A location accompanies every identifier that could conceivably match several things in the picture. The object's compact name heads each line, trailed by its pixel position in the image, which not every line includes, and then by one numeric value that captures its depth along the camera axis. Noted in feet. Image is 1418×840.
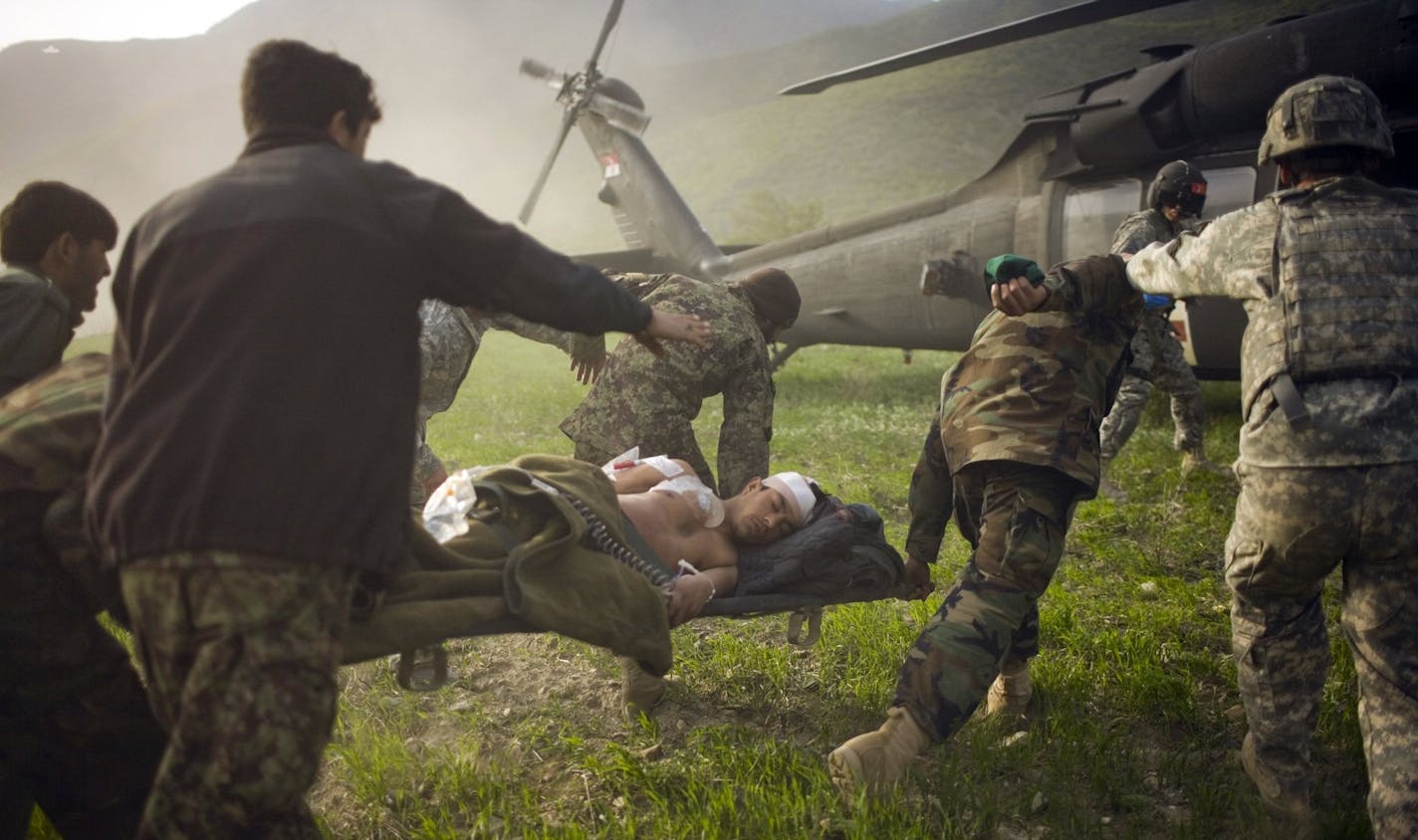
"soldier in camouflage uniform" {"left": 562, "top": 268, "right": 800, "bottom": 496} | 15.26
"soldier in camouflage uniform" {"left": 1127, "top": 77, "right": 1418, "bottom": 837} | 9.25
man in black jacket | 6.44
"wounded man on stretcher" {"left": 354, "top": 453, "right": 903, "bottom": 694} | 9.00
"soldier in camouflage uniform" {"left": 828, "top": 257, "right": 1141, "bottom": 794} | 10.41
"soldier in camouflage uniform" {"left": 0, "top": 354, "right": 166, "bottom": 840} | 7.58
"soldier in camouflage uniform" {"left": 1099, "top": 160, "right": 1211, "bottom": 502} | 24.06
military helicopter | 23.43
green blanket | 8.61
